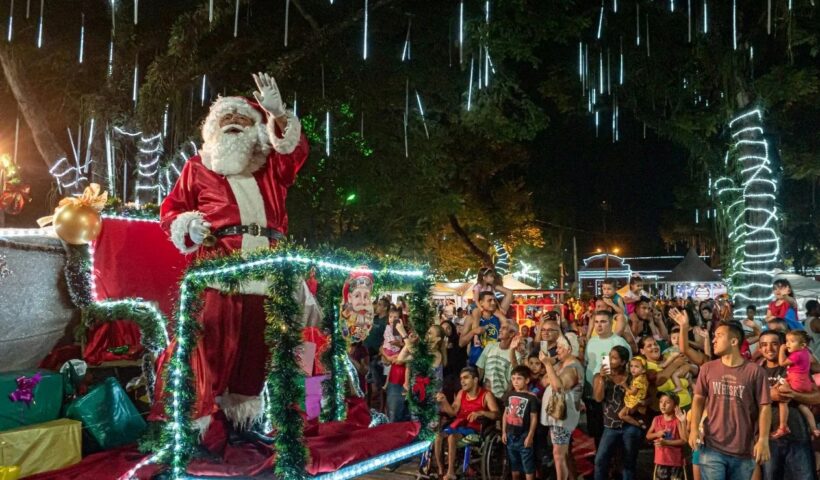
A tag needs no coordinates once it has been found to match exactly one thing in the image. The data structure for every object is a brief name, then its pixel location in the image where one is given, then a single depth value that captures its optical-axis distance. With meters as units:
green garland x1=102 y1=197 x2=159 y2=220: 5.89
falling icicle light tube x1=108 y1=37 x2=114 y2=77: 11.65
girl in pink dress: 6.43
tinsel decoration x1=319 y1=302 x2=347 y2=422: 5.72
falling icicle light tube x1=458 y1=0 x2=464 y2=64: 14.57
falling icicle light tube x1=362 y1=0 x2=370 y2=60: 13.71
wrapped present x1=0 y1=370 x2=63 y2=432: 4.68
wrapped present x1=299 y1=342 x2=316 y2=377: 5.30
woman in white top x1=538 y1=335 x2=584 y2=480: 7.50
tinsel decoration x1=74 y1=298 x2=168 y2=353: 5.53
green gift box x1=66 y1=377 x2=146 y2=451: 4.98
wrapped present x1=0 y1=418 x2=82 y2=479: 4.45
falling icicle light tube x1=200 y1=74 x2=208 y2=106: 13.22
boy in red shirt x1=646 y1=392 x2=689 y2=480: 6.89
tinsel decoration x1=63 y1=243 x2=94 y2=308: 5.56
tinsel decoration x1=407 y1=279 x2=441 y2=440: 4.97
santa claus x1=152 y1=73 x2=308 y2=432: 4.53
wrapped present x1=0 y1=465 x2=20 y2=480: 4.14
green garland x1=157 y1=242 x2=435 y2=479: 3.83
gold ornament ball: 5.35
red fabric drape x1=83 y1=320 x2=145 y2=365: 5.70
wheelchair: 8.16
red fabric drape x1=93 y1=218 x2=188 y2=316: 5.72
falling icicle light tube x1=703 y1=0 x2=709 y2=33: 13.41
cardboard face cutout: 4.73
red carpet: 4.03
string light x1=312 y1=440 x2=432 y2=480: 4.06
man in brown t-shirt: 5.55
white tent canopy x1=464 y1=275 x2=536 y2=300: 21.53
